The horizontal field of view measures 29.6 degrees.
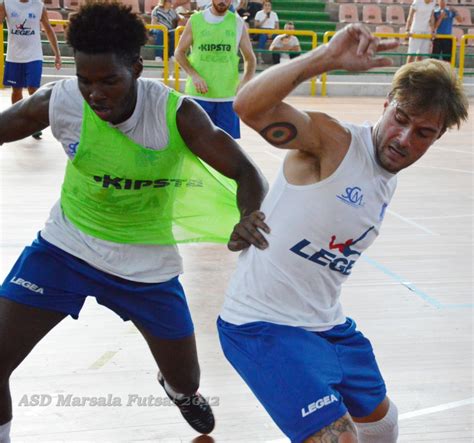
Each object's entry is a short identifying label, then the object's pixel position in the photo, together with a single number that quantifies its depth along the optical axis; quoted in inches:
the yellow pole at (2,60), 627.5
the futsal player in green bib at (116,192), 120.2
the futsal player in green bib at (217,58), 318.3
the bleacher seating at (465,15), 893.2
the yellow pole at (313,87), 737.4
